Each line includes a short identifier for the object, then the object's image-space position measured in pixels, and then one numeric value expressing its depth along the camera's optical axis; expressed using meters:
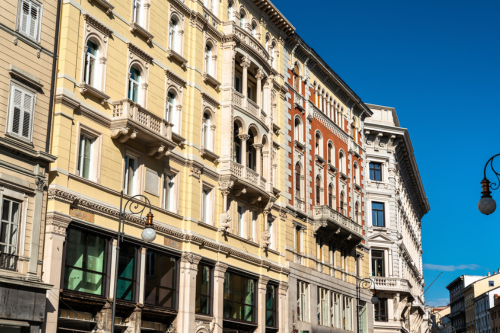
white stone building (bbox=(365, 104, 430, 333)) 66.25
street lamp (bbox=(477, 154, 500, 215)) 17.11
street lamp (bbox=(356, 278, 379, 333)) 57.18
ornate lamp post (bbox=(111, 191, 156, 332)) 23.55
